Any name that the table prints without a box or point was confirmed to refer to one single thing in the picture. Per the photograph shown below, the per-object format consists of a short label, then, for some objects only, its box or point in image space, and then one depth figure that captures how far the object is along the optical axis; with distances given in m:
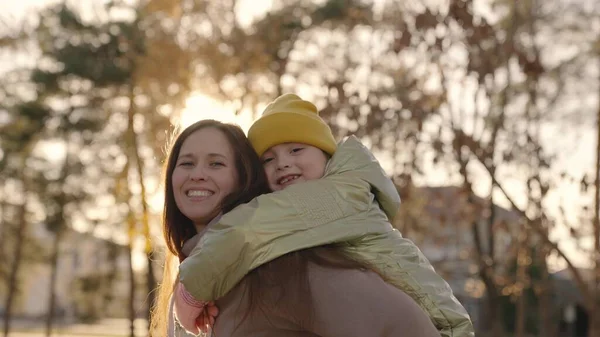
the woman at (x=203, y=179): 3.47
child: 3.04
